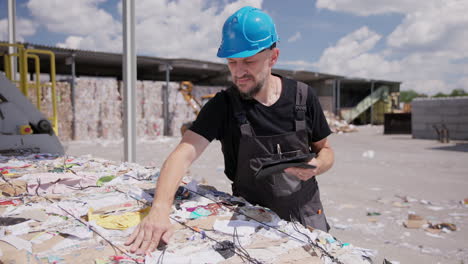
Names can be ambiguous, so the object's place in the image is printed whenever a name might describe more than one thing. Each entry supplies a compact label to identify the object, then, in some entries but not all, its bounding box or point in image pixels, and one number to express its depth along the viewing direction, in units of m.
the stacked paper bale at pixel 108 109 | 14.59
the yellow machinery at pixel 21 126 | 3.91
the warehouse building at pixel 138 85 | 13.95
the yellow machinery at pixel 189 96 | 16.30
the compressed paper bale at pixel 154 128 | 15.85
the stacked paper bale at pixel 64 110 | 13.56
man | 1.76
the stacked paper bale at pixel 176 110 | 16.56
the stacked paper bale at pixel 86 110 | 14.06
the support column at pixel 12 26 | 7.38
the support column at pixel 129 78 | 4.68
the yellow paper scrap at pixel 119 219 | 1.63
